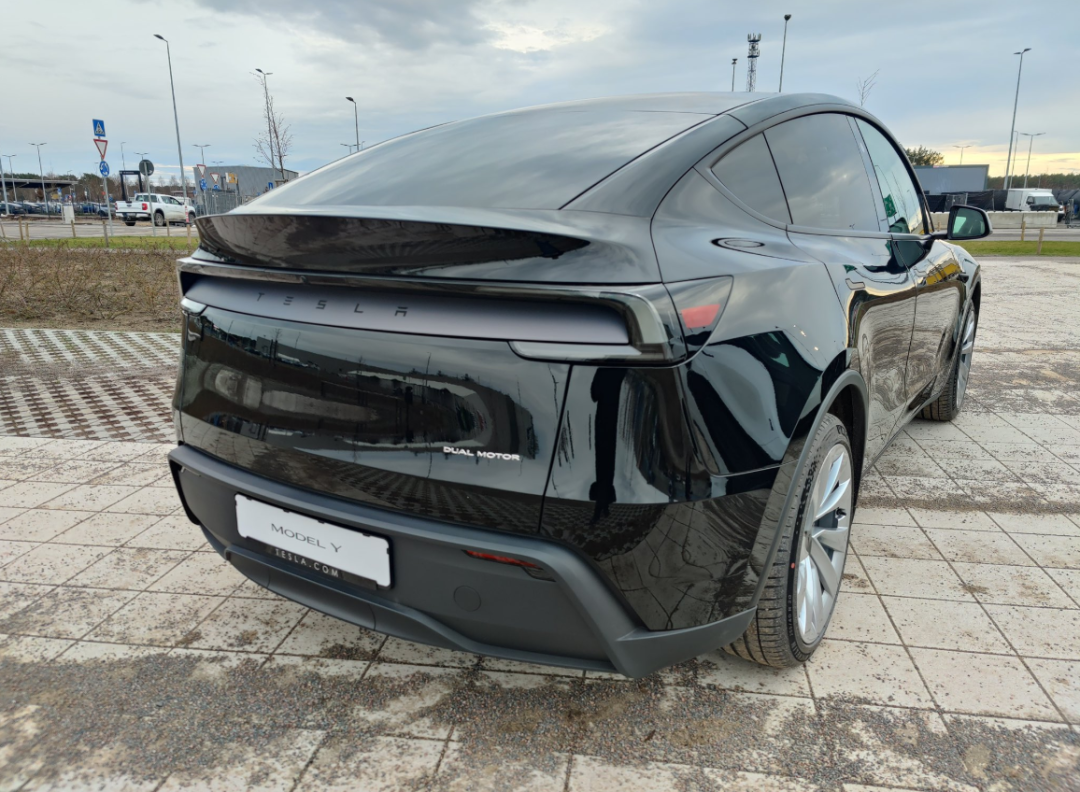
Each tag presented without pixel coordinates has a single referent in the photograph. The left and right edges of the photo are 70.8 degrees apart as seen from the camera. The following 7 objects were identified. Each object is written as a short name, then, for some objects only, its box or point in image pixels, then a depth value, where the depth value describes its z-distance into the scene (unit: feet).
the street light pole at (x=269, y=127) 87.90
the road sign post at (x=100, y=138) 45.60
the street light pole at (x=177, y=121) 122.01
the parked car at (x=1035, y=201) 141.90
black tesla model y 4.96
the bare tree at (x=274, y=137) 90.17
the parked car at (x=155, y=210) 121.39
